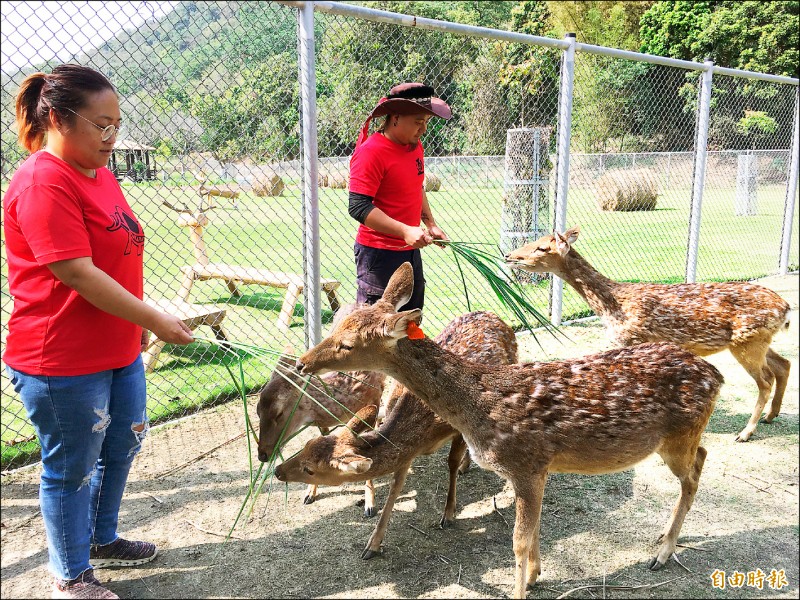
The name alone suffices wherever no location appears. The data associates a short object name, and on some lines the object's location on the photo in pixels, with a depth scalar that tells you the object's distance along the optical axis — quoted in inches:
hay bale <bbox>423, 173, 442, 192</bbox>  697.4
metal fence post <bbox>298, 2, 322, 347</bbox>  183.0
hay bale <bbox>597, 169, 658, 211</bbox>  773.9
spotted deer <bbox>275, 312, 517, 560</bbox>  141.3
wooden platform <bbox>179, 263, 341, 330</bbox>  309.9
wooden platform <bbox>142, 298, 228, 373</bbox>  255.6
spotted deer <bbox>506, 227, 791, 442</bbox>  199.3
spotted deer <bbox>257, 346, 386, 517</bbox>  157.2
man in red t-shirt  163.9
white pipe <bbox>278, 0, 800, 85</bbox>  187.5
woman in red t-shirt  104.4
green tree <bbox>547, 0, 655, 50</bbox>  1704.0
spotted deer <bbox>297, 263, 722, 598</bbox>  126.5
